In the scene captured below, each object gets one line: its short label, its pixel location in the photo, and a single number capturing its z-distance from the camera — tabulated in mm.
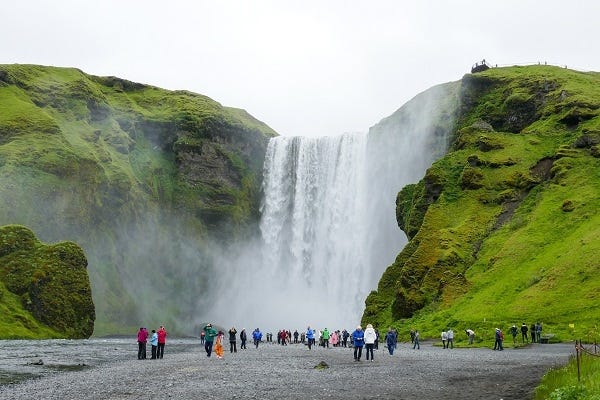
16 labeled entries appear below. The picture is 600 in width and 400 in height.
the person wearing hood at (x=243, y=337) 57625
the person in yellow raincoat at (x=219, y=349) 41000
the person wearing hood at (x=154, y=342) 41531
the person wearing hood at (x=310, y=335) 56062
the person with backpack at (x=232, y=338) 47472
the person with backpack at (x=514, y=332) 47638
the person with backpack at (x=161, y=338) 41469
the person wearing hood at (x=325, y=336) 61219
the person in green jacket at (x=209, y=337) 41875
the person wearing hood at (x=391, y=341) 43469
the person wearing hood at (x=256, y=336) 58906
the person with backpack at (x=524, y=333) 46656
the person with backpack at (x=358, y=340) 36431
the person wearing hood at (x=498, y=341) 44156
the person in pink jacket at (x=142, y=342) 40969
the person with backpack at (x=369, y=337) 35906
